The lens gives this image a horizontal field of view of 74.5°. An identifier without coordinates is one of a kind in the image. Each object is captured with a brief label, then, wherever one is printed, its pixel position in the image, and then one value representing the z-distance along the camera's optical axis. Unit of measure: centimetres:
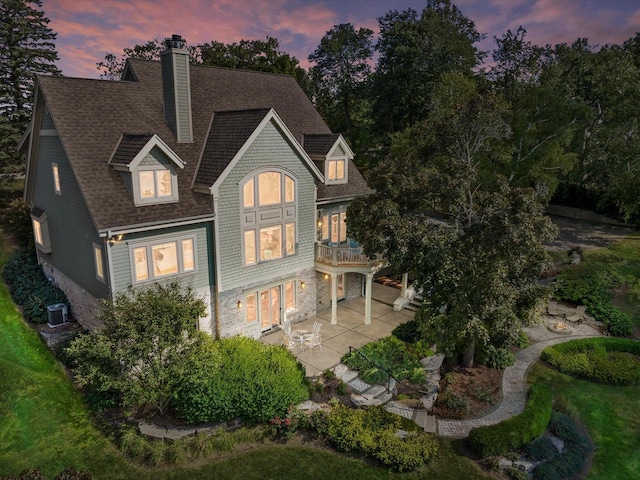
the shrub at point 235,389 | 1349
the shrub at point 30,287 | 1975
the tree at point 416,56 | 4172
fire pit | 2144
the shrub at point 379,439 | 1248
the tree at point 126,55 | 4580
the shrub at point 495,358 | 1806
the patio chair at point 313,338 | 1866
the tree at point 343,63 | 4919
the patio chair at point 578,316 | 2242
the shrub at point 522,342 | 1981
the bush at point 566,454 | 1241
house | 1561
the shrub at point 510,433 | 1280
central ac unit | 1912
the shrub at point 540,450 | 1298
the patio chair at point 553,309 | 2325
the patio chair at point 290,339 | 1855
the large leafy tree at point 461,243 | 1455
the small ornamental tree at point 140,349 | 1255
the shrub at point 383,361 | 1672
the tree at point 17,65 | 3197
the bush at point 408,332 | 1955
